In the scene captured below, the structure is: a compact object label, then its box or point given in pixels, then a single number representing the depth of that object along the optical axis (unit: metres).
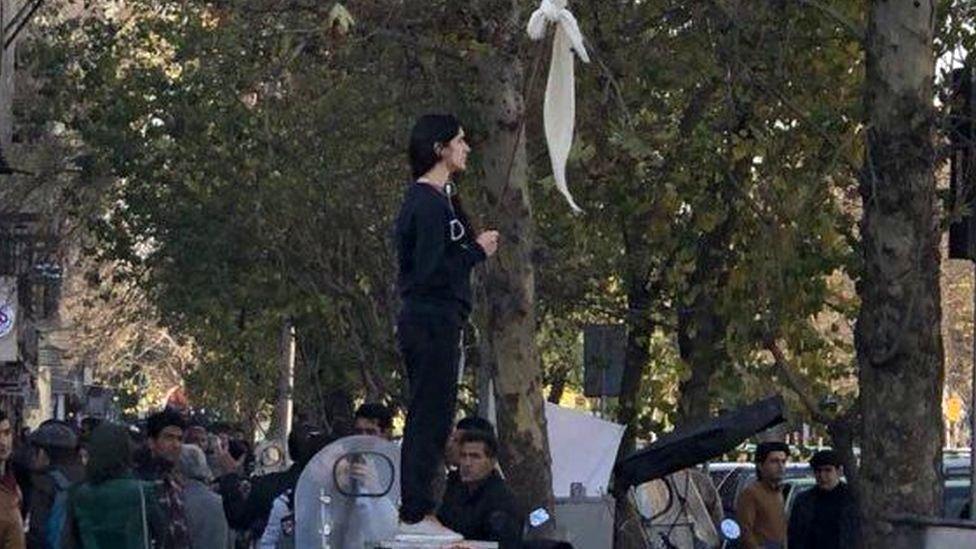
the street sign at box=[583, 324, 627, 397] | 26.33
